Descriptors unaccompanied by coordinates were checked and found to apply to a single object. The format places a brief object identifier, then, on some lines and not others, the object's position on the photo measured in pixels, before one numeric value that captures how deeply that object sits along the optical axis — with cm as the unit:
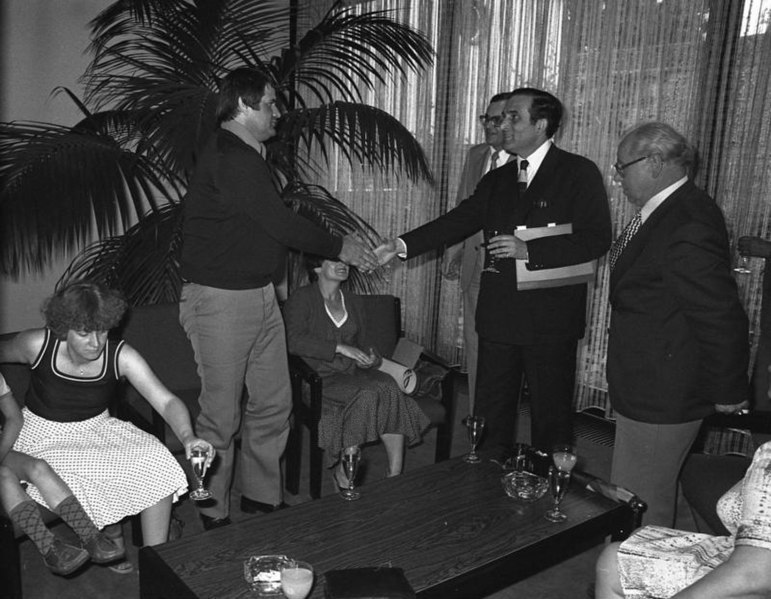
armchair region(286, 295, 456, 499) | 331
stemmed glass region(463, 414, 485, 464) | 275
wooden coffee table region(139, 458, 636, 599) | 197
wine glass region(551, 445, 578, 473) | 238
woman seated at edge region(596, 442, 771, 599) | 140
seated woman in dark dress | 331
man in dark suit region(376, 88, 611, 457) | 297
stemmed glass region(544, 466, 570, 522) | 232
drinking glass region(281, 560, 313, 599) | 176
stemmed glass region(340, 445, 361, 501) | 242
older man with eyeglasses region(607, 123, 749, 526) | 231
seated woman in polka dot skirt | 246
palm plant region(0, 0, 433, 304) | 350
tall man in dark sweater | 275
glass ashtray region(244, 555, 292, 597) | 186
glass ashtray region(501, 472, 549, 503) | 246
